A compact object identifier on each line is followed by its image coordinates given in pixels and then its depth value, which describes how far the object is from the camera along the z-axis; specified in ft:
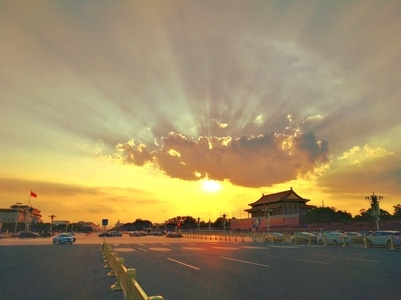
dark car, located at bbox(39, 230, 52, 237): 278.87
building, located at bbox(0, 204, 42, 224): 567.18
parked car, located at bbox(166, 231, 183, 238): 254.27
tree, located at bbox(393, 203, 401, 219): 246.06
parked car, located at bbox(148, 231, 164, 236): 335.26
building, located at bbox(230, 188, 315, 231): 263.86
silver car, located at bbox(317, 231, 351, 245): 115.44
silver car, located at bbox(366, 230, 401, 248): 99.14
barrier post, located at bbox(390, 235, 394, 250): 96.84
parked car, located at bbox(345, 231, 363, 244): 126.31
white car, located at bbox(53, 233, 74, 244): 136.46
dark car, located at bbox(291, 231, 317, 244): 133.88
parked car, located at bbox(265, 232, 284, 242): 152.21
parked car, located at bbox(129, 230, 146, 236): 311.02
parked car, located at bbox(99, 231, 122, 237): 293.64
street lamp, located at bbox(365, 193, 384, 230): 157.48
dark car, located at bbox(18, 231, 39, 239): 236.69
